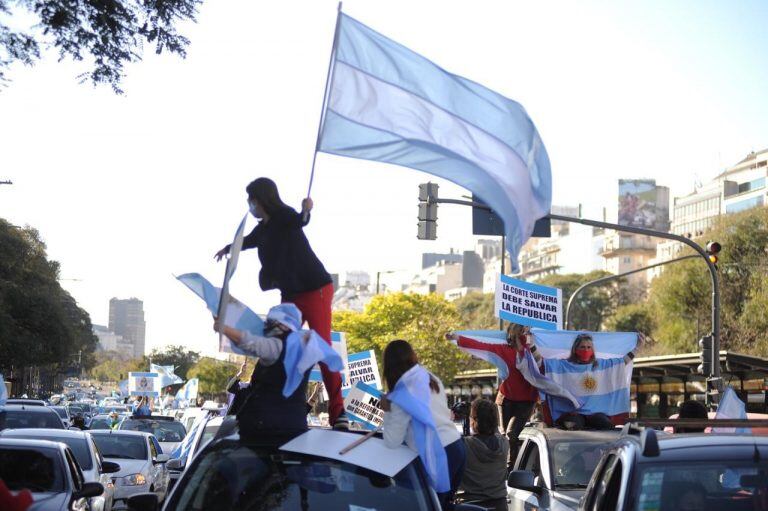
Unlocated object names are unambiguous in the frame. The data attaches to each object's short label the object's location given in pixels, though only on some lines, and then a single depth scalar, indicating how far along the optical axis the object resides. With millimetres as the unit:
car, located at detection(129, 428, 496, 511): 6301
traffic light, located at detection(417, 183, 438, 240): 25328
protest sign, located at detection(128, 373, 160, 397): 59700
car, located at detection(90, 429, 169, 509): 19875
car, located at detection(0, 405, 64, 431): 21775
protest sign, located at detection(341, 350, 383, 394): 17516
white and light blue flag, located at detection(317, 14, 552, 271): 7680
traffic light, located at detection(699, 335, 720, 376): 26953
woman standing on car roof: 7125
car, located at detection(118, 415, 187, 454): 27922
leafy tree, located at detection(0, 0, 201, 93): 11078
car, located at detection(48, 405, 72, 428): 35675
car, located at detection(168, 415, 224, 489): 13766
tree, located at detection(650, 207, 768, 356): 64688
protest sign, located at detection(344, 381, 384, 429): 13109
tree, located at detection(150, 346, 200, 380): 188500
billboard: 180125
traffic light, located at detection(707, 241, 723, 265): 25703
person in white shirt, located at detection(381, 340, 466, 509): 6609
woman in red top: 12641
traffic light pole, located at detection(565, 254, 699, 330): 36494
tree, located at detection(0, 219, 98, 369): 64438
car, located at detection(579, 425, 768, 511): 6441
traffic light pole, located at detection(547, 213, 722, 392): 23812
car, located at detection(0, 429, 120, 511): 14280
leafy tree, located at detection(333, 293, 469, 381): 72938
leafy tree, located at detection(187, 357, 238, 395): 156112
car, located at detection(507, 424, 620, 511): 10414
